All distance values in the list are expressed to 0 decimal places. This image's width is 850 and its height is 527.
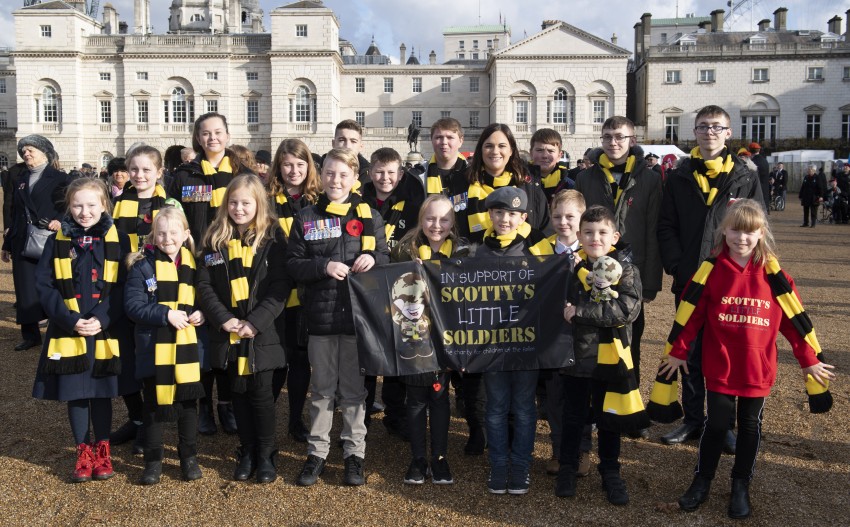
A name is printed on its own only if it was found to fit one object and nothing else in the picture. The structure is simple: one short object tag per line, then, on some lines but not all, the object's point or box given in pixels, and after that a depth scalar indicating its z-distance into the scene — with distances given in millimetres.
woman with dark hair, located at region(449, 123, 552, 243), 4984
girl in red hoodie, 3969
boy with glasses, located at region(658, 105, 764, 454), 5066
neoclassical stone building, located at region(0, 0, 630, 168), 60094
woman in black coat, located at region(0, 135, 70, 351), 7477
